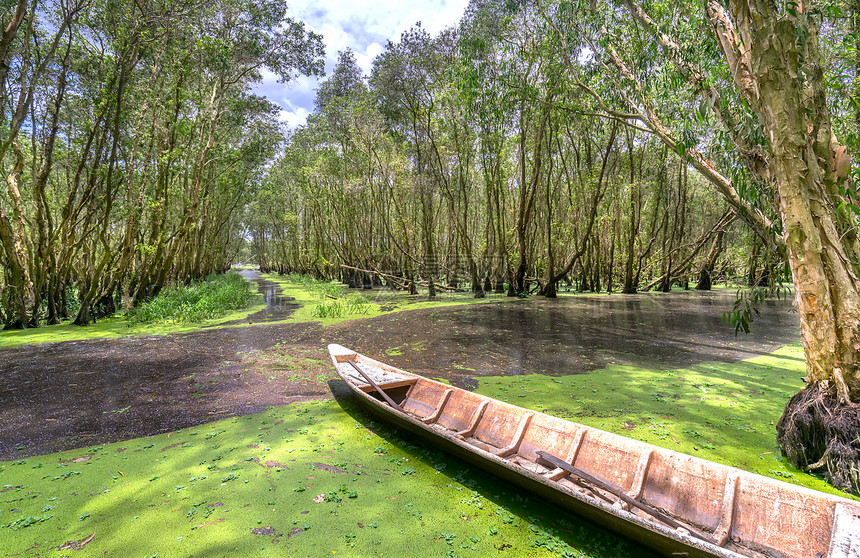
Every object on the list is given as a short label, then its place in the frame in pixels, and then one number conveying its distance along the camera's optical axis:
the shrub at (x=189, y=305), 10.62
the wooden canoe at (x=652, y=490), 1.87
